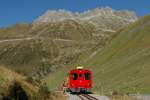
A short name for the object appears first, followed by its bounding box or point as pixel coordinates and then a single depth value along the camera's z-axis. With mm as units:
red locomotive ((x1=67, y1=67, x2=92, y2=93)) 47762
